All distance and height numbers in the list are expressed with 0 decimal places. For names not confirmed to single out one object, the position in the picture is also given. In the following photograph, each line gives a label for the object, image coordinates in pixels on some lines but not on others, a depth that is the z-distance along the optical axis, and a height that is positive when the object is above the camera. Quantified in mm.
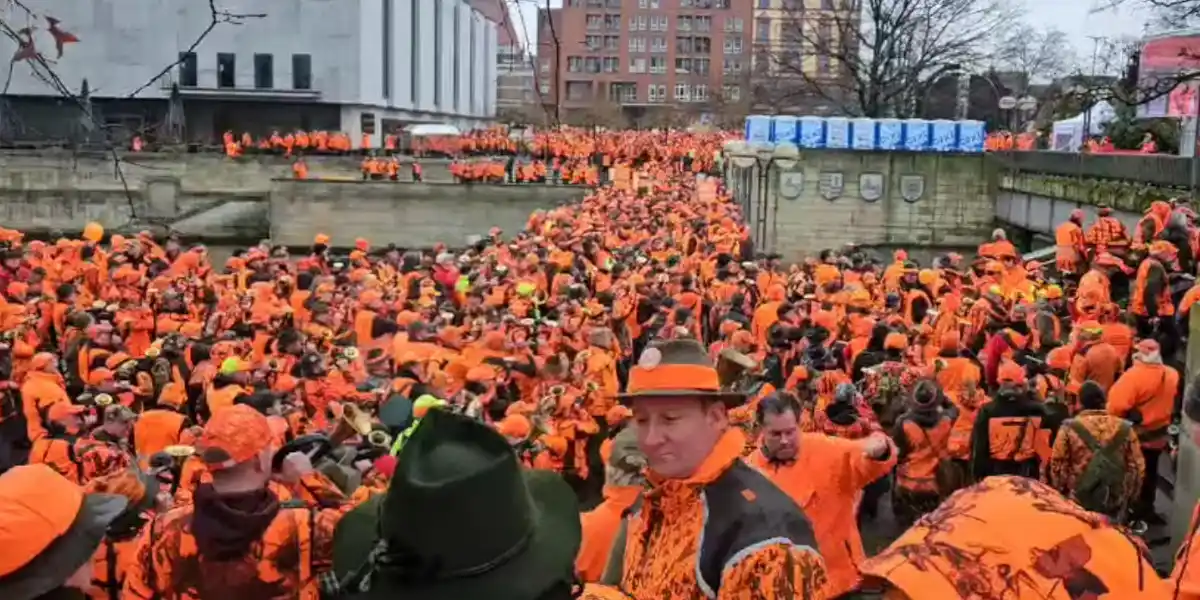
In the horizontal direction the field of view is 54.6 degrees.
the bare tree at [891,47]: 42875 +4855
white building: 60469 +5660
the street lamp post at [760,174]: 24812 -99
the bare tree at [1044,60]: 73750 +7751
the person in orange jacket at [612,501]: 4176 -1329
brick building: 70250 +6857
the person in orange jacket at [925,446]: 8586 -2025
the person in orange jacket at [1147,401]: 8266 -1591
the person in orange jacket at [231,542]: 3873 -1278
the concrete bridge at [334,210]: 36188 -1527
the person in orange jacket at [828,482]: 4820 -1298
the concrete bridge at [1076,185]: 18016 -162
